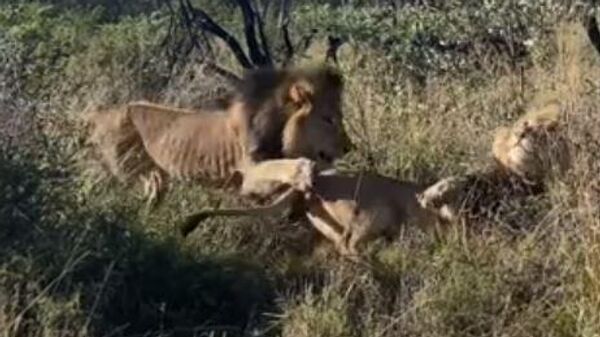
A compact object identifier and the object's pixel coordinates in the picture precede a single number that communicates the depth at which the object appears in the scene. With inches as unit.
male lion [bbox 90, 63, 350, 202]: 538.9
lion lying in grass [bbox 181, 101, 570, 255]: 490.9
